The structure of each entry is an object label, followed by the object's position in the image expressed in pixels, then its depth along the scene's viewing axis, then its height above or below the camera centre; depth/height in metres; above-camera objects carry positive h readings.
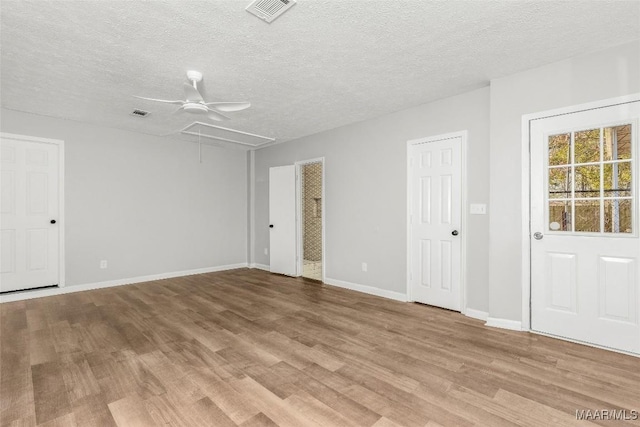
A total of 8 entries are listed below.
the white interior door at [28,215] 4.22 -0.01
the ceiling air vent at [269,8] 2.04 +1.42
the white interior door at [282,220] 5.81 -0.13
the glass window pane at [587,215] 2.75 -0.02
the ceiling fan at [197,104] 2.92 +1.10
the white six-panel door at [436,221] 3.74 -0.11
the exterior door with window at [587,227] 2.59 -0.13
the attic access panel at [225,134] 5.05 +1.43
